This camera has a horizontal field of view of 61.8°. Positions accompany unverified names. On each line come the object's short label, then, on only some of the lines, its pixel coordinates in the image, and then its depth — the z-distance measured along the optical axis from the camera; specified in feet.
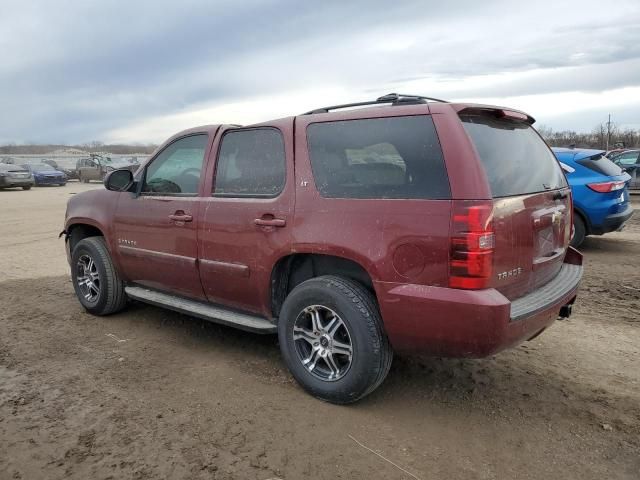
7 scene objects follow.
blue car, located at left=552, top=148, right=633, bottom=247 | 25.67
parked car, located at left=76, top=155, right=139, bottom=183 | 106.93
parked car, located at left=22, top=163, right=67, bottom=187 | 94.99
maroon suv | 9.59
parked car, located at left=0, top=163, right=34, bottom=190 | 83.31
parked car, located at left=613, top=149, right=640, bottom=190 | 53.06
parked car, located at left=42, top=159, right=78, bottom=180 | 120.78
